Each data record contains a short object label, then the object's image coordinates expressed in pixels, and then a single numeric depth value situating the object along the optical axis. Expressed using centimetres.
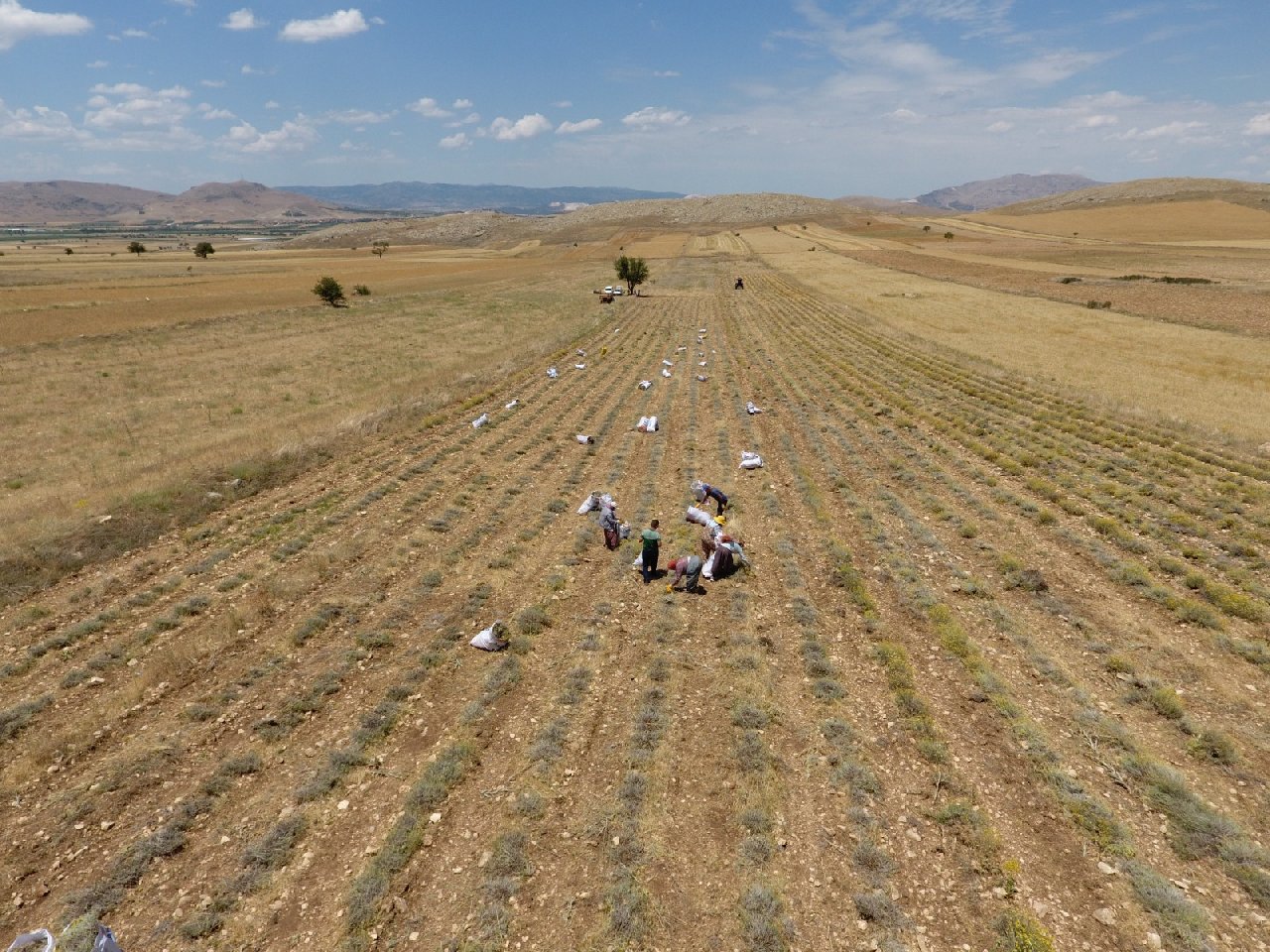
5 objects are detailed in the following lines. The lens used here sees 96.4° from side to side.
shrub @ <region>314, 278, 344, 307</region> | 5828
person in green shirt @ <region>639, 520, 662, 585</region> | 1238
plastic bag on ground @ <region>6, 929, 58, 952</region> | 563
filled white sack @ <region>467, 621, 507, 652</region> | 1053
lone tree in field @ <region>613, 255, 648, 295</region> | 6288
